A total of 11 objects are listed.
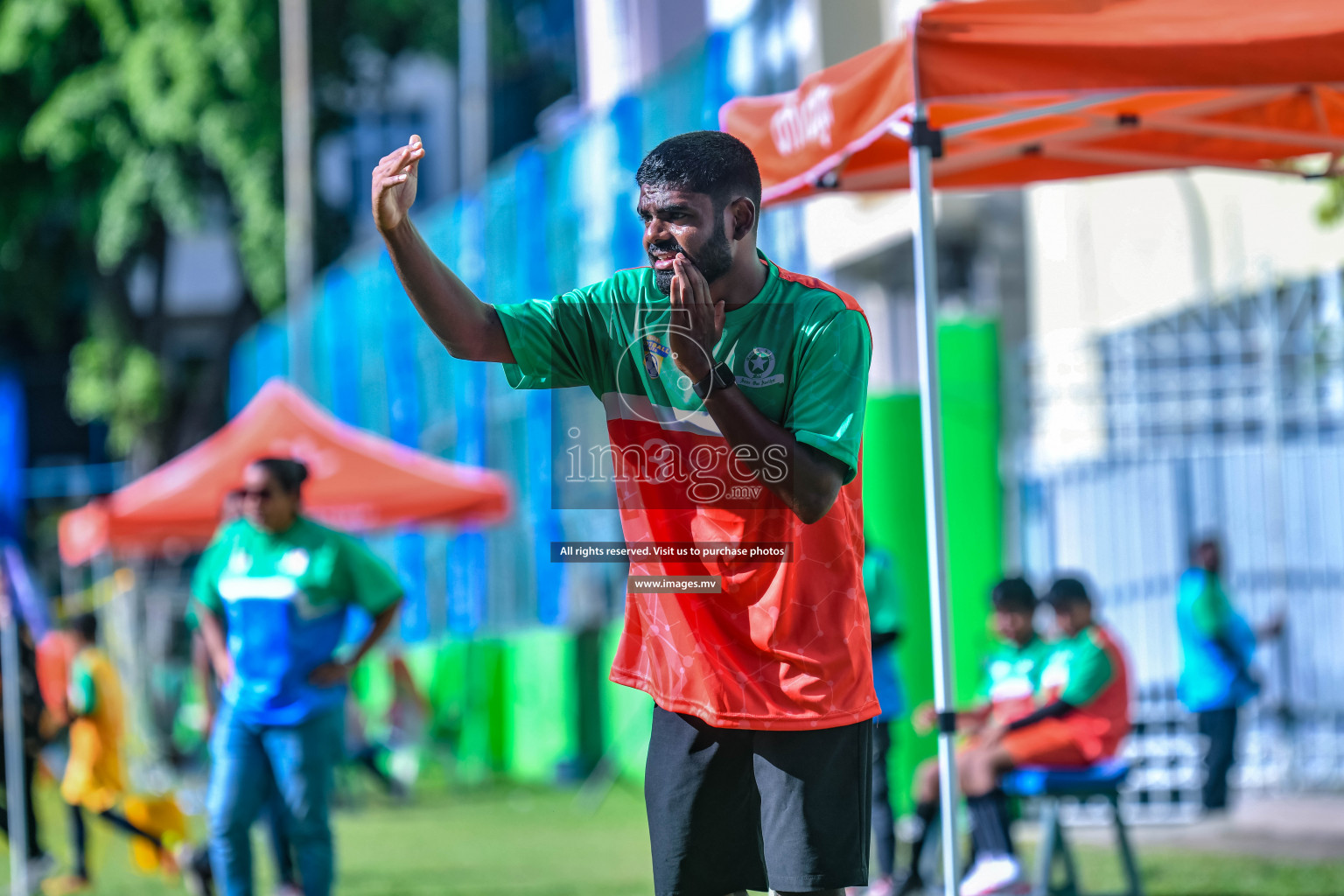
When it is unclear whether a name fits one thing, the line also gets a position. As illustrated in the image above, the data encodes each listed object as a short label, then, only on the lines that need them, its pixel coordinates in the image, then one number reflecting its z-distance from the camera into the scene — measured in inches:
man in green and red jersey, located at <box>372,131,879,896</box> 249.1
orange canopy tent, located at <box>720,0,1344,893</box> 401.1
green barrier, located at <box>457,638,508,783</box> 1384.1
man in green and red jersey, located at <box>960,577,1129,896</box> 588.4
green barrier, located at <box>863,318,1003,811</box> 776.9
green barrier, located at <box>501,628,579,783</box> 1273.4
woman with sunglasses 510.6
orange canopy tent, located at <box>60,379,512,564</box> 1059.3
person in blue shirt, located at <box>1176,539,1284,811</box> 808.3
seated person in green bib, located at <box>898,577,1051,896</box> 611.2
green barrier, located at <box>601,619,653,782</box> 1122.7
